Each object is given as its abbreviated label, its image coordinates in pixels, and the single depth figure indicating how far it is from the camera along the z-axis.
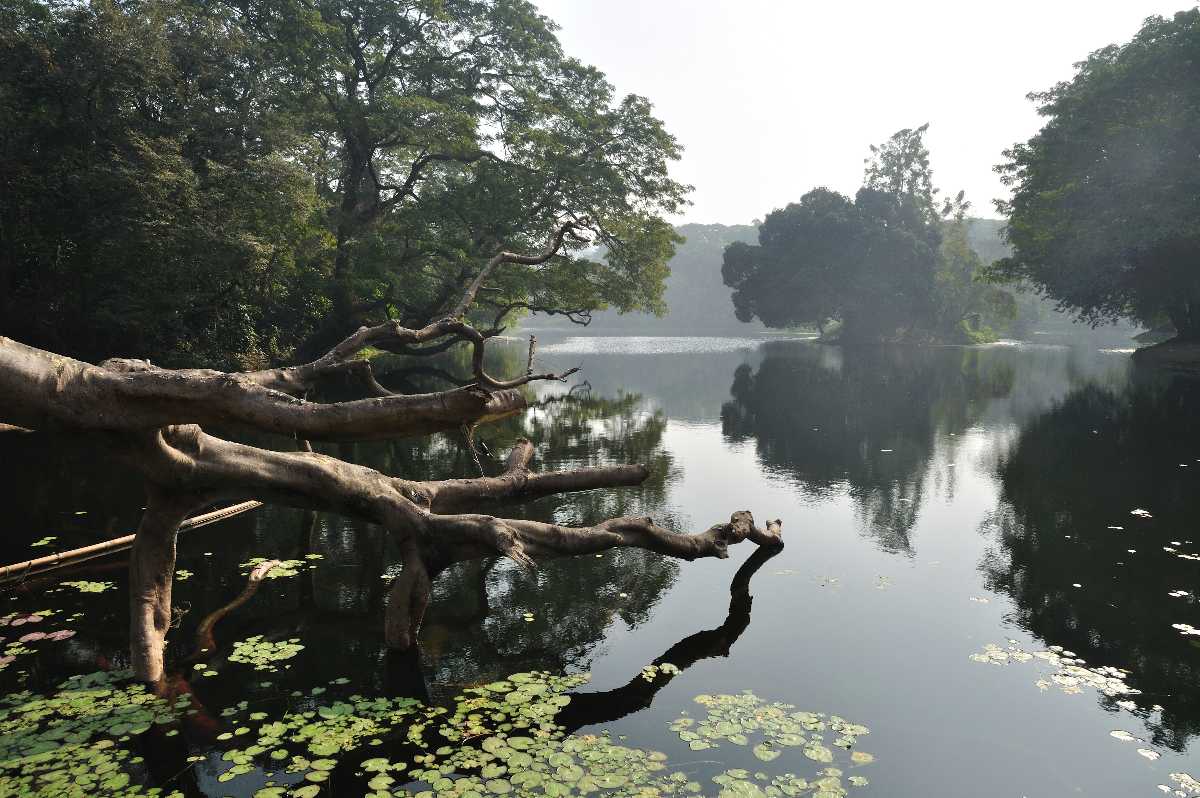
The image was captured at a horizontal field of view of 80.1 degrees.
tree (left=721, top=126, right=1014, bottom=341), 77.12
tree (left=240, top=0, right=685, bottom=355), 31.47
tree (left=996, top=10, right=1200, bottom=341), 39.25
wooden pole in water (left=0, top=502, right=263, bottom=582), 8.15
